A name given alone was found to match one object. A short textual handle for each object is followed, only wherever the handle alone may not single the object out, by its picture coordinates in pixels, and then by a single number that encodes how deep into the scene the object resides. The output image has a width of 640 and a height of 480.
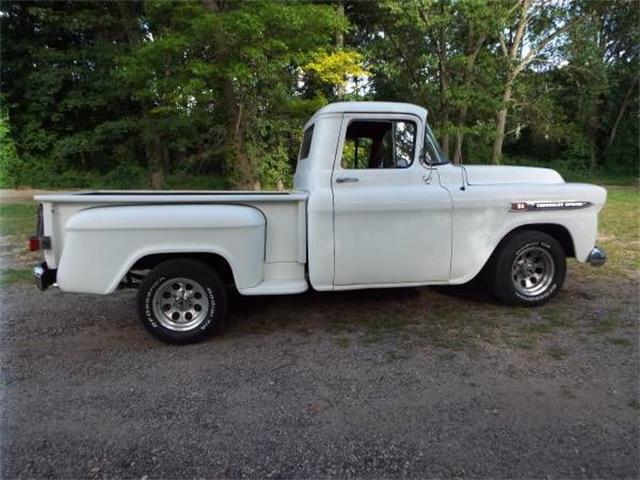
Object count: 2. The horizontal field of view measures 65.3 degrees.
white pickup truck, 4.15
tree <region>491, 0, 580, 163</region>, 18.33
